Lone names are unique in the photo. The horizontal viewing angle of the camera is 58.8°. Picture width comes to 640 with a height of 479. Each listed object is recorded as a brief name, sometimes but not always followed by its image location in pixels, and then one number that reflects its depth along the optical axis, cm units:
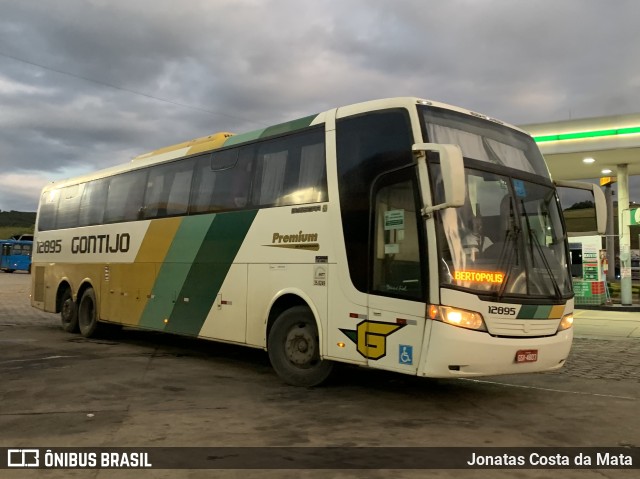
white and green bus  596
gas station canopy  1638
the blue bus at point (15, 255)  5034
